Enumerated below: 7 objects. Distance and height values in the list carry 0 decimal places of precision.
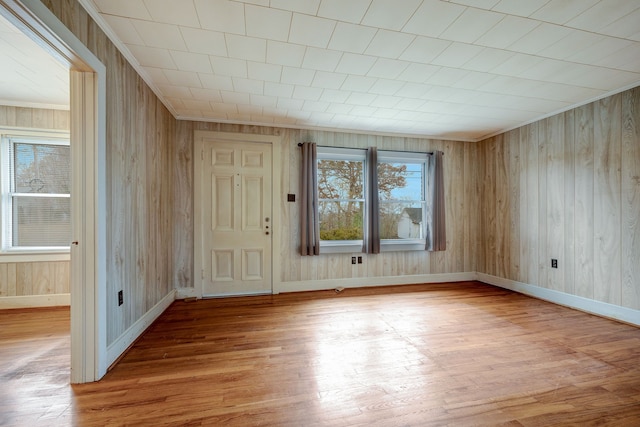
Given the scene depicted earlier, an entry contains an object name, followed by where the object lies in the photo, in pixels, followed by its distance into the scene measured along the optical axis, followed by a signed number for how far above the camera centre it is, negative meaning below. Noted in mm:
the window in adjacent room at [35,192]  2906 +277
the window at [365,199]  3826 +229
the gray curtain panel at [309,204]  3549 +145
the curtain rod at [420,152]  3750 +1009
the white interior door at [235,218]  3402 -45
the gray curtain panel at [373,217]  3781 -55
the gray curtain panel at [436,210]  4012 +56
